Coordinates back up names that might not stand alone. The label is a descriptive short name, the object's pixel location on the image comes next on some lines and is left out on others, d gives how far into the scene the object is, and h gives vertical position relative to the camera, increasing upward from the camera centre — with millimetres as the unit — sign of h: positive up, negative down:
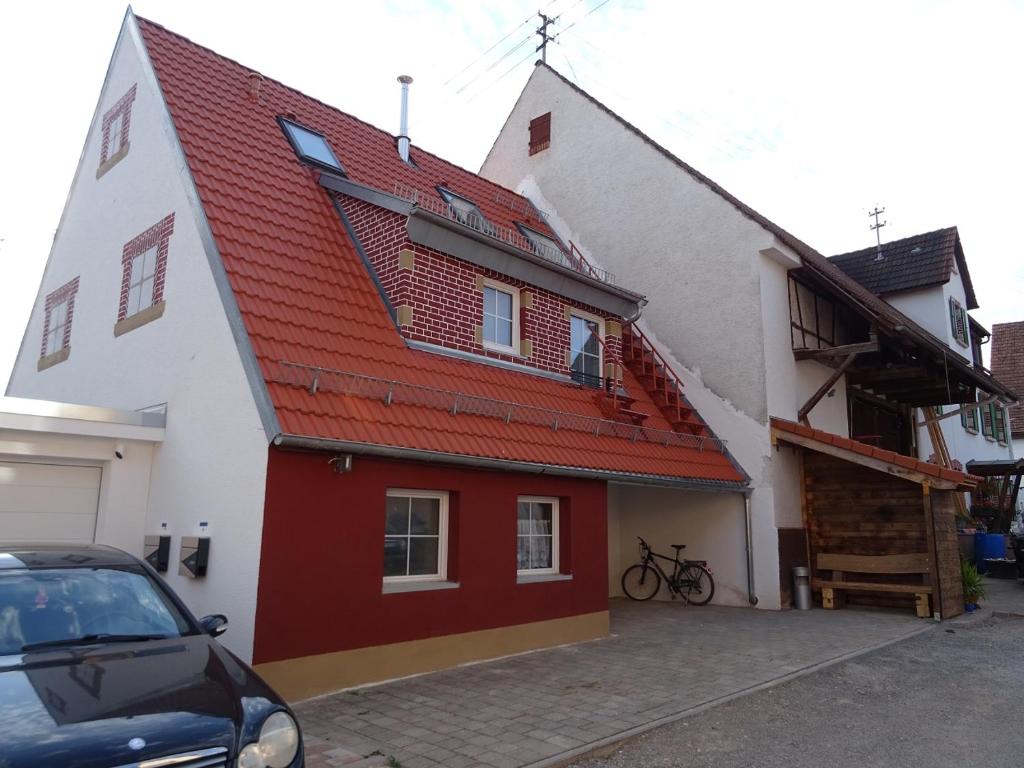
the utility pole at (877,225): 23031 +9422
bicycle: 13578 -915
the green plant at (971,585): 12883 -876
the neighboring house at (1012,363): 28594 +6649
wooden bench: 12094 -641
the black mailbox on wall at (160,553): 7699 -296
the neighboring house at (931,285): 18922 +6493
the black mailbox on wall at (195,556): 6984 -291
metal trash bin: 12969 -993
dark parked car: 2979 -721
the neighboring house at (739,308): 13562 +4426
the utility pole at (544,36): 18750 +12292
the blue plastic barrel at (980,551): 18906 -432
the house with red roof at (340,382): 6879 +1771
